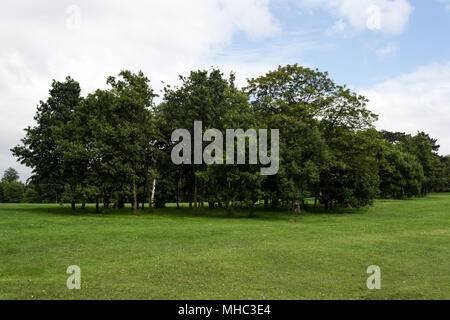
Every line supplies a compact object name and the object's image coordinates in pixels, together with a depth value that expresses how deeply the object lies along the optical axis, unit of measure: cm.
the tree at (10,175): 17562
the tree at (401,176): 8819
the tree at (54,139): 5056
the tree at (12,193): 12838
